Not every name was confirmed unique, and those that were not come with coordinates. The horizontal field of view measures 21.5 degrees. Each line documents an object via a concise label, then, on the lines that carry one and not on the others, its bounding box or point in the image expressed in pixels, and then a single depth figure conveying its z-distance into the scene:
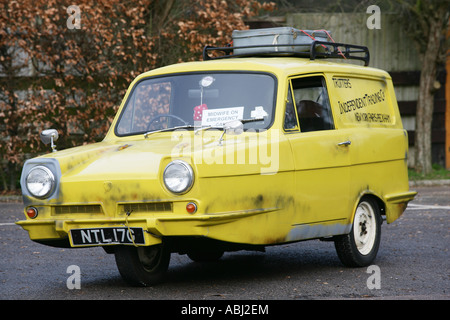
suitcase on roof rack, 11.69
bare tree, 25.44
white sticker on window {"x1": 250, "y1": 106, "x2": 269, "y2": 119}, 10.09
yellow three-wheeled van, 8.76
